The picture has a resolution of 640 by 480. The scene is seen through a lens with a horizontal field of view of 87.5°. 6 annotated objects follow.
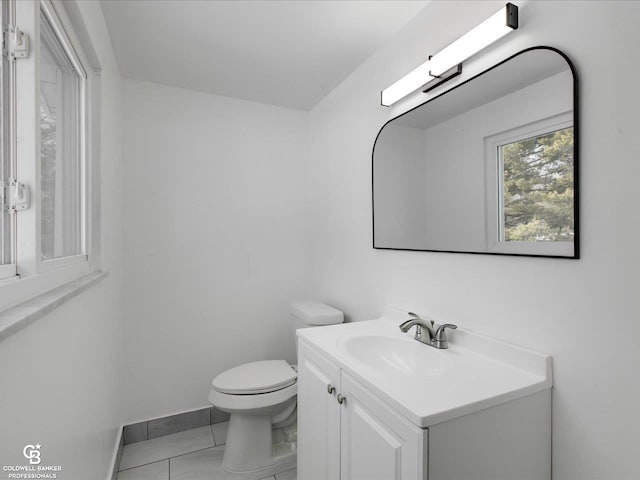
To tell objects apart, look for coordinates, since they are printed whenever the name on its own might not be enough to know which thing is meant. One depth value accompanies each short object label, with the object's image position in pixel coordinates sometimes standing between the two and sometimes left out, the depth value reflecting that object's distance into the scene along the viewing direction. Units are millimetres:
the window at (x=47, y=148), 780
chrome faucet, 1309
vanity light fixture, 1104
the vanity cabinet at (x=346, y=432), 884
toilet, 1786
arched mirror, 997
